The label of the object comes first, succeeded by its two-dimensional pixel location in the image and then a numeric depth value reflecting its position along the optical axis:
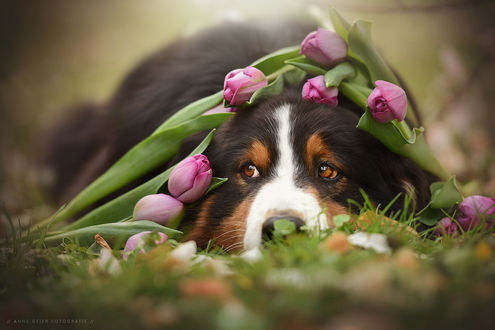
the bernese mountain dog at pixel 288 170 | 2.10
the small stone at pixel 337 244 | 1.52
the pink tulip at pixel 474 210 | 2.18
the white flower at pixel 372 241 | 1.62
